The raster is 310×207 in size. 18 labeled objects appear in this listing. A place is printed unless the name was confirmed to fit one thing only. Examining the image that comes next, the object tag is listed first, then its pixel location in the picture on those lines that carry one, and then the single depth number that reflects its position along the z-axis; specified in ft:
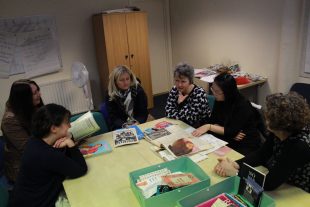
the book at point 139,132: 7.03
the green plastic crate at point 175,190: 4.22
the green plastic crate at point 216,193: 4.00
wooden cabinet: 14.03
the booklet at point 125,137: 6.74
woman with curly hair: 4.35
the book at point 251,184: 4.00
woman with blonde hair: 8.89
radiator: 14.51
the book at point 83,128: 6.54
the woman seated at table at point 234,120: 7.22
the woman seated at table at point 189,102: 8.25
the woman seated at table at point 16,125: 7.02
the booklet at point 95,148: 6.35
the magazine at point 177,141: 6.03
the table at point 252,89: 12.43
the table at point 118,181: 4.56
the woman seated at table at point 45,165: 5.13
